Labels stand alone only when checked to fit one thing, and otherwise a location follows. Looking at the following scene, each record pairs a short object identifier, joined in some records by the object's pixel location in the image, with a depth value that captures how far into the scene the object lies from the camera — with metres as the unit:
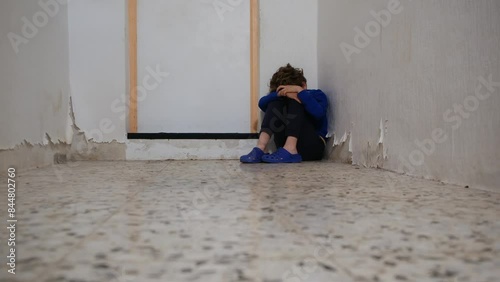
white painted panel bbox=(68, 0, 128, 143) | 2.23
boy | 2.12
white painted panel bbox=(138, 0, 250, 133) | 2.35
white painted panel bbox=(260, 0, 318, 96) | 2.40
